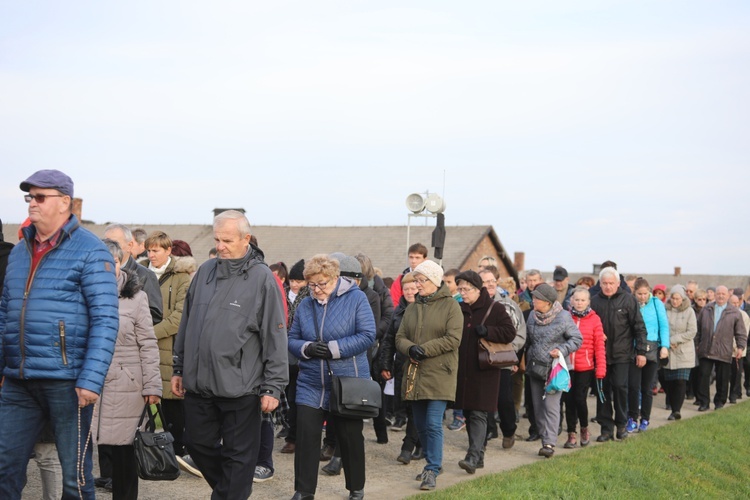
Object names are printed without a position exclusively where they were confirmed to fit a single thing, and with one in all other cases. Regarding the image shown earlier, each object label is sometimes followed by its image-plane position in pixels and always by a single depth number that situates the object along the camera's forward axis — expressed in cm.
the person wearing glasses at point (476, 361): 1010
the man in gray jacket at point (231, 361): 653
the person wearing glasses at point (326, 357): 796
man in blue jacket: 564
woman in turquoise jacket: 1344
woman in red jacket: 1210
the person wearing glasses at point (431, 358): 929
